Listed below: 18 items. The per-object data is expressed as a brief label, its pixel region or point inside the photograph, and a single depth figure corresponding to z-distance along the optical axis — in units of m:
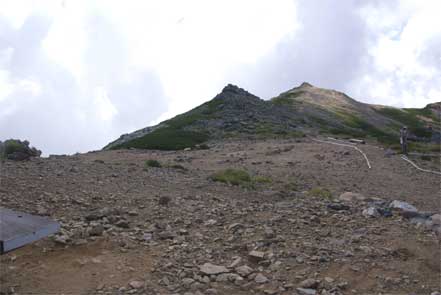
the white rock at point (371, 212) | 12.38
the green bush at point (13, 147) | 24.72
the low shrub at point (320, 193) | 16.60
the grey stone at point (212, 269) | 9.21
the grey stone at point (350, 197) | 14.86
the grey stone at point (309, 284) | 8.74
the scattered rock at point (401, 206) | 12.53
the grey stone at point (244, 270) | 9.22
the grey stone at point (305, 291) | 8.55
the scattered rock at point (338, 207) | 13.08
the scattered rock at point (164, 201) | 13.86
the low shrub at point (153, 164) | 25.69
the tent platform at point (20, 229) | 7.64
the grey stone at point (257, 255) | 9.80
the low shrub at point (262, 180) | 21.27
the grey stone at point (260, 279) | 8.93
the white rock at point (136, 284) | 8.60
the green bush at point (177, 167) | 24.83
